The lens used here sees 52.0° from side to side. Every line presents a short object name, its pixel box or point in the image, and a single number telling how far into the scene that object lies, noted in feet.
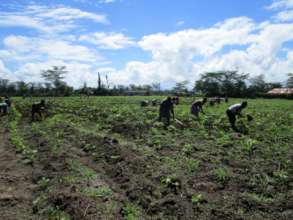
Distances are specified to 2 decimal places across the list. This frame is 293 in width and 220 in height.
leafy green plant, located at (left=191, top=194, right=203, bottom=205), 17.49
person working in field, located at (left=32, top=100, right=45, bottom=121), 55.54
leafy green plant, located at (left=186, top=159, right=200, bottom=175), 22.94
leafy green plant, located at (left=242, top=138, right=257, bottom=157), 28.71
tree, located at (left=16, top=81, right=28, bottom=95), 207.82
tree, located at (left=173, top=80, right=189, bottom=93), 324.39
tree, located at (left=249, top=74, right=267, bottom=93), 288.55
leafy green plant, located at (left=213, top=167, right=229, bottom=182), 21.12
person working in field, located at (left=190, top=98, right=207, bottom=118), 52.05
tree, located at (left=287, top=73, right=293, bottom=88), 279.61
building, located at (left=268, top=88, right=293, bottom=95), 250.78
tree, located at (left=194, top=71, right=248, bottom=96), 256.23
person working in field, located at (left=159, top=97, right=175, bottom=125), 45.73
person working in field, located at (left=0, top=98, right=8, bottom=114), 65.87
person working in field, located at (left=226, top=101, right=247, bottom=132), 41.67
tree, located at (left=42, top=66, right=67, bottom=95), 251.52
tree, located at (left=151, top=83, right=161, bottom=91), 383.86
